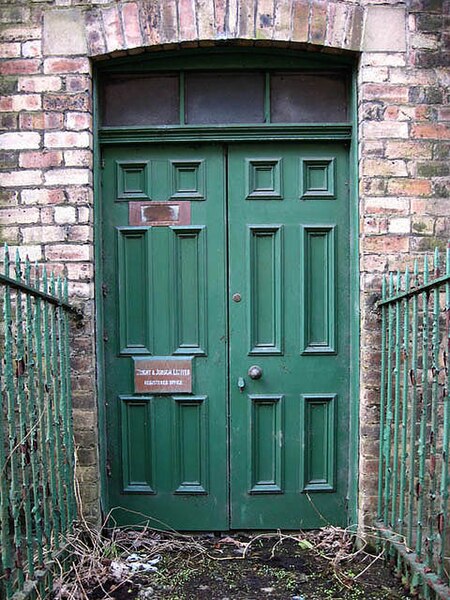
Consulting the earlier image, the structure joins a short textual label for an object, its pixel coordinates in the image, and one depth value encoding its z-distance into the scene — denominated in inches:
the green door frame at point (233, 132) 153.0
